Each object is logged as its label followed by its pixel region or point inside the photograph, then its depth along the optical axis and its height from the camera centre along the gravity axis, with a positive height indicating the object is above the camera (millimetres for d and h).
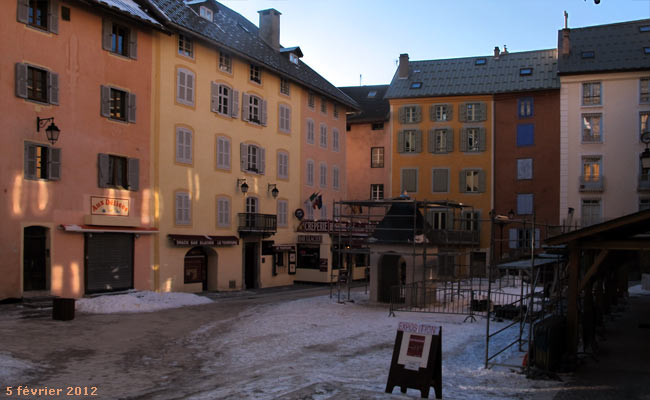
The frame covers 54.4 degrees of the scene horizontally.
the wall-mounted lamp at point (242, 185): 31375 +485
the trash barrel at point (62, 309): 18547 -3421
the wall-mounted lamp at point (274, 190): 34031 +272
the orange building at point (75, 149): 21297 +1605
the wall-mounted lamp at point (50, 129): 21344 +2168
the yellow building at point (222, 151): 27469 +2114
